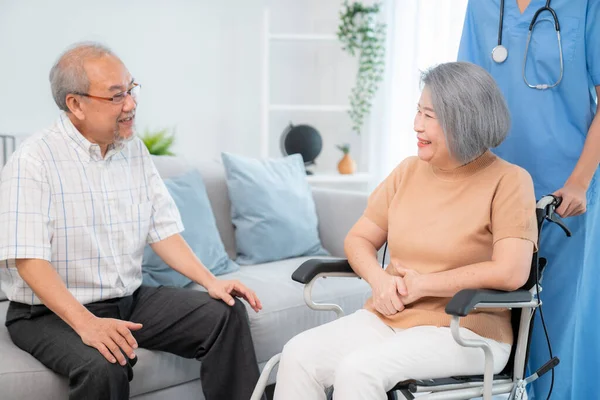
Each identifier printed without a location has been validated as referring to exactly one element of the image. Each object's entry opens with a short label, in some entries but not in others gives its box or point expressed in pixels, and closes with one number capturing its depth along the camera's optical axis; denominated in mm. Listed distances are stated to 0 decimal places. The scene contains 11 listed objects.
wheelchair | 1385
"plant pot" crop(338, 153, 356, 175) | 3971
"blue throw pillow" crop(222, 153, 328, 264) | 2709
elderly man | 1640
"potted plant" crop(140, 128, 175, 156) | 3420
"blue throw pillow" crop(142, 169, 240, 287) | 2434
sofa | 1641
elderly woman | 1476
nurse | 1695
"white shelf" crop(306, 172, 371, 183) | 3863
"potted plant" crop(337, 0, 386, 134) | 3812
